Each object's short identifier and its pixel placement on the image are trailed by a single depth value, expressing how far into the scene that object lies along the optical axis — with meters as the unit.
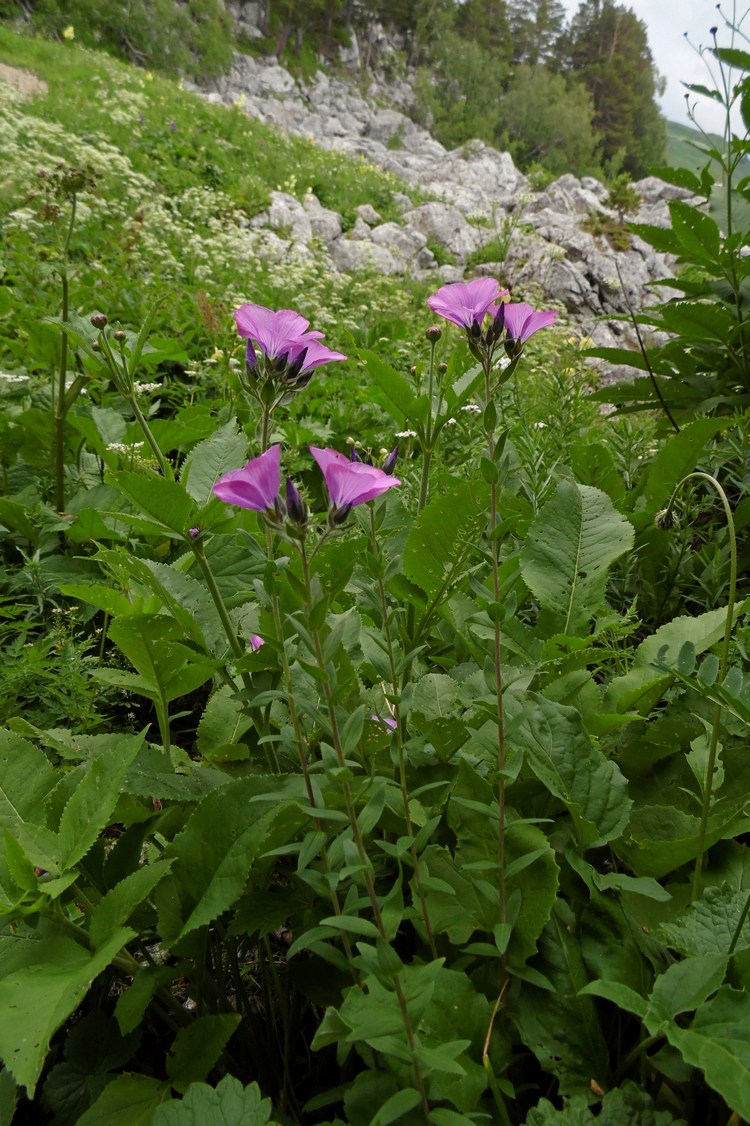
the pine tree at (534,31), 44.72
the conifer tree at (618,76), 37.69
